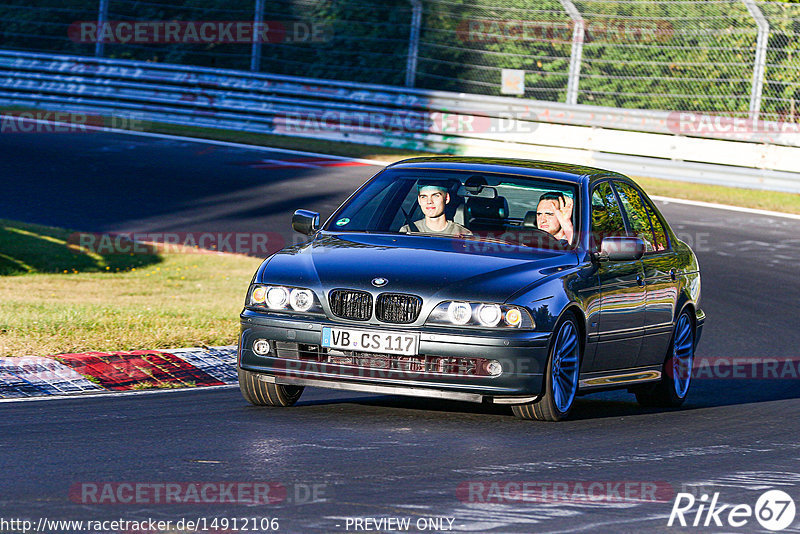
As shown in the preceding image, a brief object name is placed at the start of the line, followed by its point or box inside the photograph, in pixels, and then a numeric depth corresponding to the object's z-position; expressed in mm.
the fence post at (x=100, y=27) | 28188
